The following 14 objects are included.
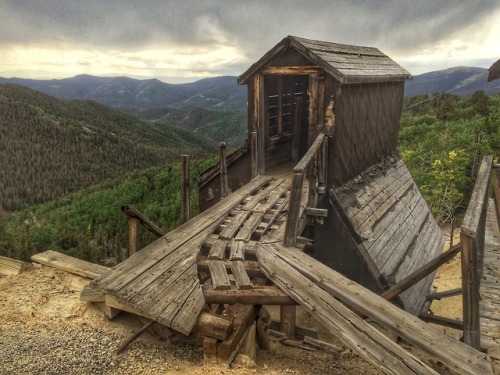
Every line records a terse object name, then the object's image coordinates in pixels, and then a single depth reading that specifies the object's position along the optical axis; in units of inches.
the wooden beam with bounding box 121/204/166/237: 229.1
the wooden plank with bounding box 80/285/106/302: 203.6
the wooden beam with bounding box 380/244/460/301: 184.9
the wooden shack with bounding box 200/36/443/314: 301.4
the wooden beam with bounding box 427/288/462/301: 306.6
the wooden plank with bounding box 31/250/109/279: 259.1
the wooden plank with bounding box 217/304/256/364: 163.3
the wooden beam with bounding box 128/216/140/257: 242.2
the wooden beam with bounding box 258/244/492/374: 133.5
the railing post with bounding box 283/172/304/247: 205.2
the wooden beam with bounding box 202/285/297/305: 170.2
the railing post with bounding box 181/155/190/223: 353.1
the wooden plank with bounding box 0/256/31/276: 268.4
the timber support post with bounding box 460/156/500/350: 140.6
